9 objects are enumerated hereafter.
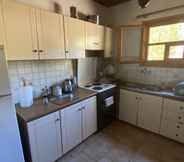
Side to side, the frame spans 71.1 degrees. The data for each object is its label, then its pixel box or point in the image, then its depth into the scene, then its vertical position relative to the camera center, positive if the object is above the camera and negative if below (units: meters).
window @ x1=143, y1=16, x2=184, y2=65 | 2.35 +0.38
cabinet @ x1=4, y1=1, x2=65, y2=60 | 1.42 +0.35
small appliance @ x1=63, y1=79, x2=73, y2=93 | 2.31 -0.46
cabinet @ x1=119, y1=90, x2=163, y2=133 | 2.32 -0.95
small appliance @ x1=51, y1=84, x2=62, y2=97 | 2.15 -0.50
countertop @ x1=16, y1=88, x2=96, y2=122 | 1.49 -0.61
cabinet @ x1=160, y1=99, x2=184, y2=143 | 2.07 -0.98
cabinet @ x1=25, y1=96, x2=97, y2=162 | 1.52 -0.95
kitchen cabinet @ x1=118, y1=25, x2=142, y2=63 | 2.79 +0.39
